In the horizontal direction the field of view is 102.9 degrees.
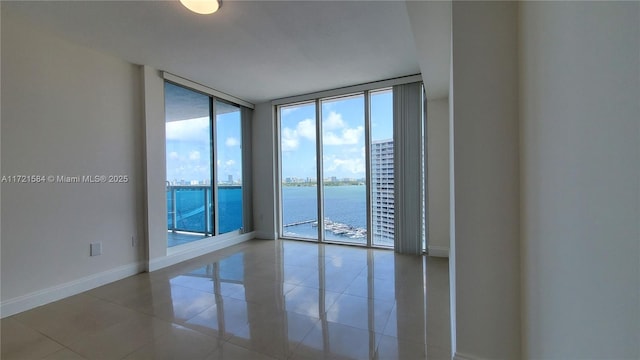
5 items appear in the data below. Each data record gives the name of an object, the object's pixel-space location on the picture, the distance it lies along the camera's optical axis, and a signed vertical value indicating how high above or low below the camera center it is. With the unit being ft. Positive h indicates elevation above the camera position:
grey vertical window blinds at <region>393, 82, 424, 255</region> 13.02 +0.44
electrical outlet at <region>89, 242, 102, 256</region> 9.70 -2.65
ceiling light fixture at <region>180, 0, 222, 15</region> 6.86 +4.75
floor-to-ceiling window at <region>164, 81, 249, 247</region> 12.83 +0.77
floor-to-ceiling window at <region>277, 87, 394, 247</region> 14.34 +0.50
